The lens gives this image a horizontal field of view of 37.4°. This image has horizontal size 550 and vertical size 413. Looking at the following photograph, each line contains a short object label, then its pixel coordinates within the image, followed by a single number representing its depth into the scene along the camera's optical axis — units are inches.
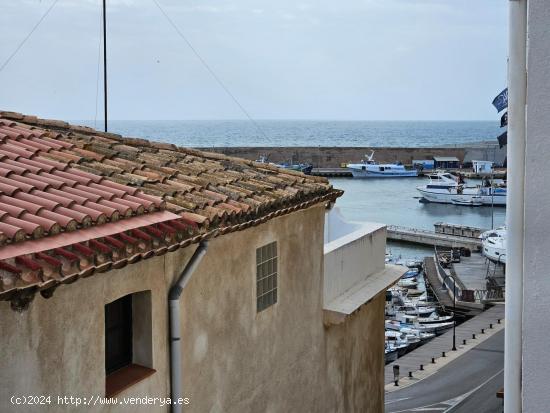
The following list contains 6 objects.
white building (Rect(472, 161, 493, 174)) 4188.0
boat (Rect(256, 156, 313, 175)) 3735.7
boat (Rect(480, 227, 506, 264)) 1981.5
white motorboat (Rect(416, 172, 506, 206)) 3198.8
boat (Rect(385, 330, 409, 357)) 1407.5
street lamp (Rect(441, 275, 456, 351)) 1310.3
